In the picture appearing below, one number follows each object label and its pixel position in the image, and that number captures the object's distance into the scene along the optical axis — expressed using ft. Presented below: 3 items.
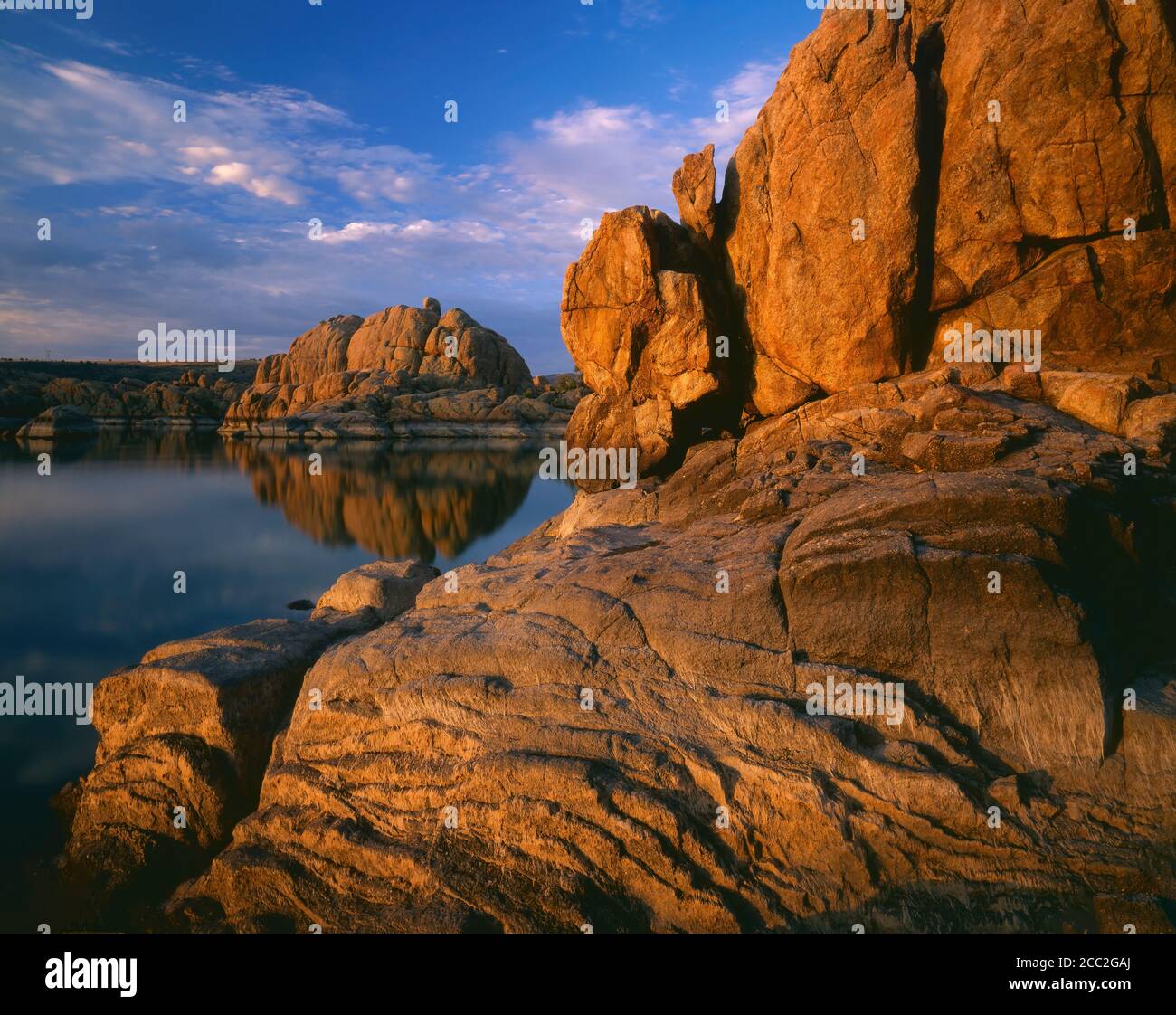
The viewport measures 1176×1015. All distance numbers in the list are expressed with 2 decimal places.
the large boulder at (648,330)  61.05
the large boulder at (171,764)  30.63
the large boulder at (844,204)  47.93
